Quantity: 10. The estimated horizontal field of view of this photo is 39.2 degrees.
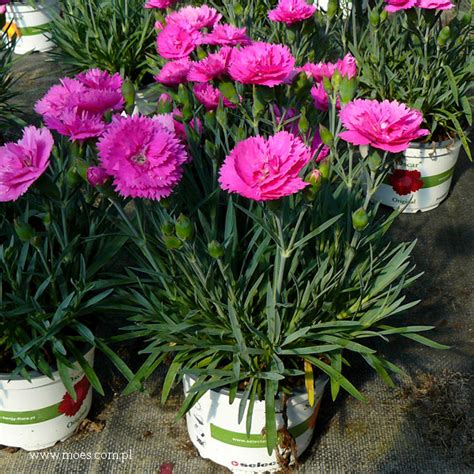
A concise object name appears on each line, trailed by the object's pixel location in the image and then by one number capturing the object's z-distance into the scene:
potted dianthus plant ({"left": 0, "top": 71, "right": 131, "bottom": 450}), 1.18
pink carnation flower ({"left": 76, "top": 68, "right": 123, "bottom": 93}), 1.25
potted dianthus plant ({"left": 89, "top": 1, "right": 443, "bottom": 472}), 1.18
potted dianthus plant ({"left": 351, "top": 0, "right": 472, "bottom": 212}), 2.14
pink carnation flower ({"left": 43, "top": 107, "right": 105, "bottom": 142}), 1.12
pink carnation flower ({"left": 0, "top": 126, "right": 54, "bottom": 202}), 1.02
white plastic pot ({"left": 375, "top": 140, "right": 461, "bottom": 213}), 2.17
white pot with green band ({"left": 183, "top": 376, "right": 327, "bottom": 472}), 1.29
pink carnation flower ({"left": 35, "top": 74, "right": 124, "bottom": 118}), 1.17
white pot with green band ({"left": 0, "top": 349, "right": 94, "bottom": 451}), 1.34
